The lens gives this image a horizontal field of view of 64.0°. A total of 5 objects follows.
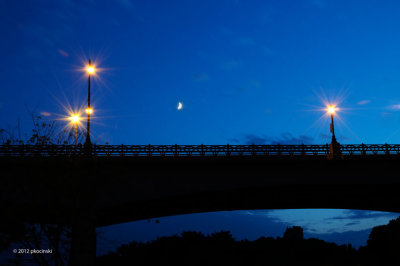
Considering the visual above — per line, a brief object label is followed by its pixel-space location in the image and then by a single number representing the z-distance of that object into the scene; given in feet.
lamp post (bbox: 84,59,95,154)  59.49
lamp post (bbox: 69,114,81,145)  79.92
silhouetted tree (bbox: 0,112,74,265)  42.78
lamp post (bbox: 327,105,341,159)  86.12
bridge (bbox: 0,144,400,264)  81.51
